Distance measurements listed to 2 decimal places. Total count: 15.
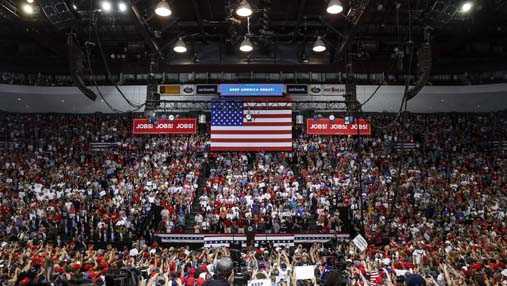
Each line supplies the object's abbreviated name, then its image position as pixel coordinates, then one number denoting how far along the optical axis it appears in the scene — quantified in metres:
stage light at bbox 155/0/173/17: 13.55
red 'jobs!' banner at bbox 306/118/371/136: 27.03
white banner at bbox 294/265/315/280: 9.81
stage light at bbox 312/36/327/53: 16.75
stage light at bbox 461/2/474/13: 18.33
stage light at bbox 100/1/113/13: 16.72
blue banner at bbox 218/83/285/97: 27.73
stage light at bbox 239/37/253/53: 16.73
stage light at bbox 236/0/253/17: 12.62
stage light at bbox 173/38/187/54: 17.28
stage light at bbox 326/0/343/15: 12.69
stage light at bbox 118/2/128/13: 17.31
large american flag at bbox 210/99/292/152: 26.92
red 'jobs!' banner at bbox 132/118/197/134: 27.94
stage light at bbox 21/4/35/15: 19.48
